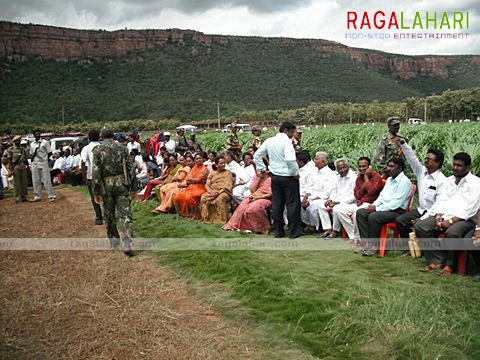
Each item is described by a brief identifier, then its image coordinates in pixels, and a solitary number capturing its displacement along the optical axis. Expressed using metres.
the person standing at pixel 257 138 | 9.95
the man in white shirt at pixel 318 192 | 6.38
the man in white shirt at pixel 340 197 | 6.08
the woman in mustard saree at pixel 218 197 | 7.45
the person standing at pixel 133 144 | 13.45
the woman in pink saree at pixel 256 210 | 6.64
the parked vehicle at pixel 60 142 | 17.78
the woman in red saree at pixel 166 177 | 9.52
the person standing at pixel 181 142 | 12.29
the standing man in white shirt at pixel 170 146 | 12.98
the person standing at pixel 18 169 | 11.18
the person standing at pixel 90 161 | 7.86
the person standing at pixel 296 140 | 8.28
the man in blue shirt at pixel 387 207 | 5.18
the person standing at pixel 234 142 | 10.60
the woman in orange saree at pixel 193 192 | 7.96
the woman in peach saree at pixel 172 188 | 8.49
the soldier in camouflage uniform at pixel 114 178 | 5.79
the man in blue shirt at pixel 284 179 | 6.12
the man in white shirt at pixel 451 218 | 4.33
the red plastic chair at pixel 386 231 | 5.11
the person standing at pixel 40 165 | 10.83
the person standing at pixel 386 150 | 6.34
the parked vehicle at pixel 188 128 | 30.57
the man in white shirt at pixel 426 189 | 4.93
